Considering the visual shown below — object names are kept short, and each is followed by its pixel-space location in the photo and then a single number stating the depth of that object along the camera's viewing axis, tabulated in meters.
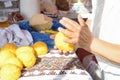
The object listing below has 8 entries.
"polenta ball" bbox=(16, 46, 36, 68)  1.11
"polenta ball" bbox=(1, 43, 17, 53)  1.19
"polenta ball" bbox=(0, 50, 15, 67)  1.12
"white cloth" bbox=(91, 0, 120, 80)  0.95
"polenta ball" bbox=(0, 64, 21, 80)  1.01
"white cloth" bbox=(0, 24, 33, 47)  1.41
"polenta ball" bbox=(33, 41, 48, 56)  1.25
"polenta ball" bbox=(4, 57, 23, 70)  1.08
